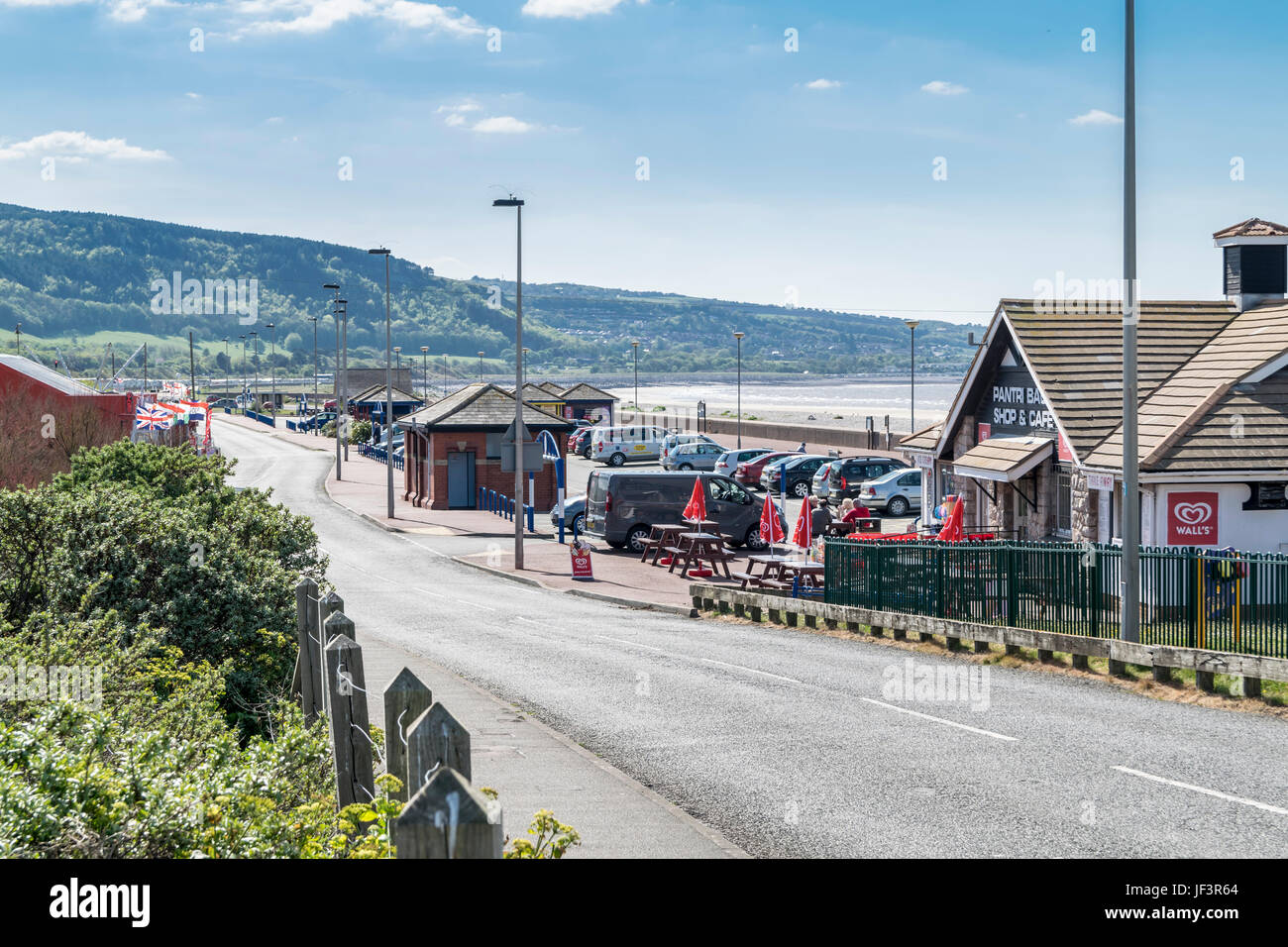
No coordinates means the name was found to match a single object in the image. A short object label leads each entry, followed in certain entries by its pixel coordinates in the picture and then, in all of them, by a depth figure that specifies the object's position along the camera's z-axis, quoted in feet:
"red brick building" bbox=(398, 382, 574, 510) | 161.48
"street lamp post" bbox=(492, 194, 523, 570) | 108.68
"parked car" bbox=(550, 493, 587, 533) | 131.13
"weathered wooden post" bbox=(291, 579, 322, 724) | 32.94
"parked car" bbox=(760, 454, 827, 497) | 165.17
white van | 217.56
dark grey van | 118.01
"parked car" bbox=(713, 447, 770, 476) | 180.67
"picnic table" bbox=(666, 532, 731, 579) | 102.42
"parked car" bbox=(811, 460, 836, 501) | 154.71
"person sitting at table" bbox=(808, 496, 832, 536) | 114.52
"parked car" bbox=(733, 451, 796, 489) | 175.22
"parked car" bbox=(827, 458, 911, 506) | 151.64
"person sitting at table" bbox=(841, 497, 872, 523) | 108.68
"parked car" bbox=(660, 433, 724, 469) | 201.05
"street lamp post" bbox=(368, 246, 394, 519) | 150.61
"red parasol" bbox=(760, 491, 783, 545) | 95.86
